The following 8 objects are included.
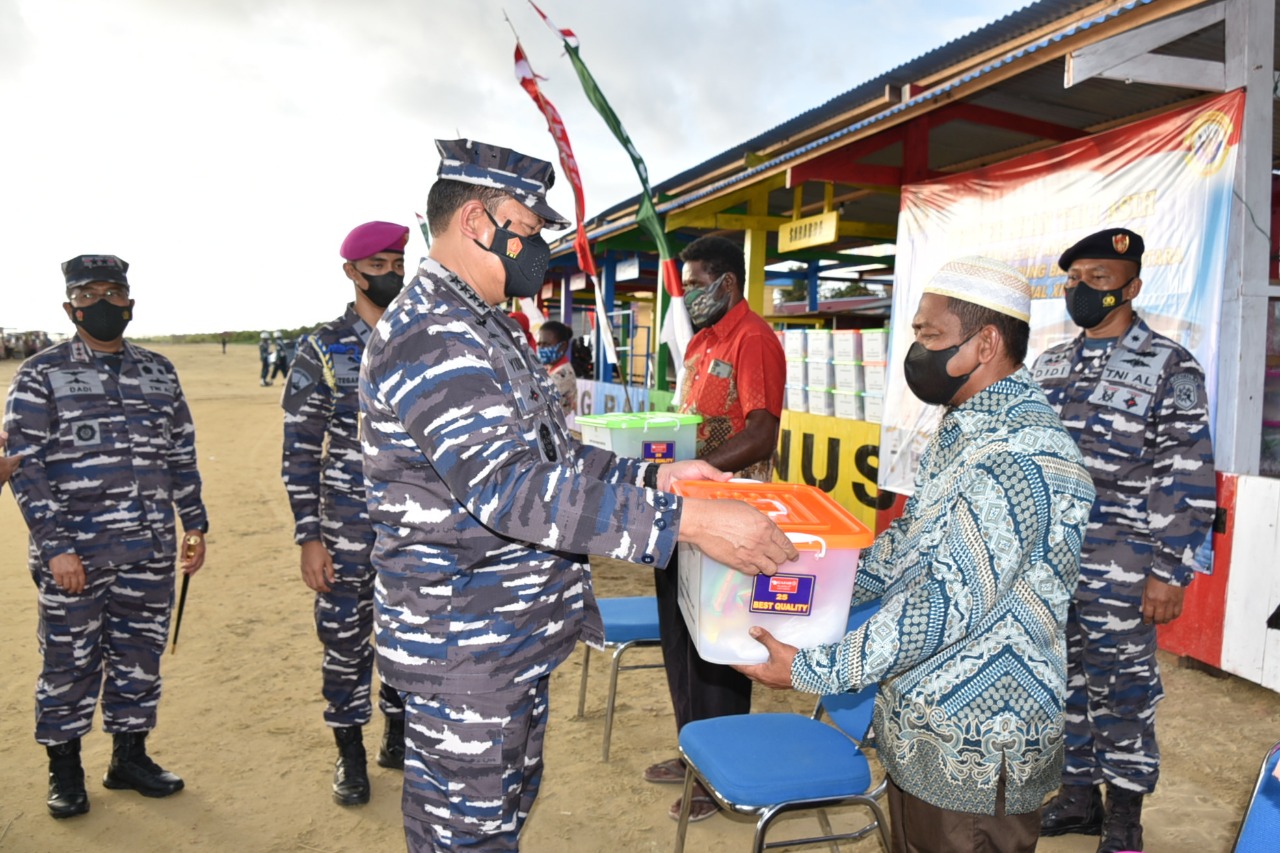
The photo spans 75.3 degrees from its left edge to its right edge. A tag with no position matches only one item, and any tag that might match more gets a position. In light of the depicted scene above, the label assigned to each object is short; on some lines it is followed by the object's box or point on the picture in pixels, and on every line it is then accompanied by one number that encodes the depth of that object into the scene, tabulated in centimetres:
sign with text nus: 685
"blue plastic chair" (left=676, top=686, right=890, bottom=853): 224
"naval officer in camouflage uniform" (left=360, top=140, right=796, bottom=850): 169
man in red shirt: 326
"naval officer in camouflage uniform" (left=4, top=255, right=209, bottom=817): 328
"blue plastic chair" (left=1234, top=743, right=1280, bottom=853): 129
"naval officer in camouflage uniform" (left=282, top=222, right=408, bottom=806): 333
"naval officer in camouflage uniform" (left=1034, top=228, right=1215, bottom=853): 298
